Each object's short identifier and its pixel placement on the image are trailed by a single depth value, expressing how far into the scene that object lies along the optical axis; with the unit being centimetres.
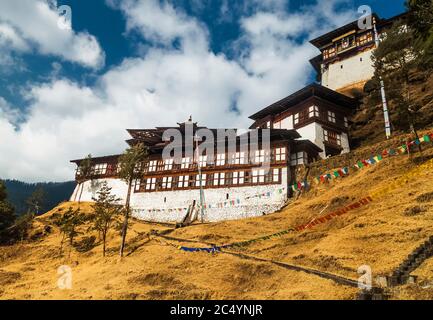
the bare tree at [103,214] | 3562
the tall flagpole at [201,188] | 4522
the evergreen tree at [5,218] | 4694
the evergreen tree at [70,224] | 3903
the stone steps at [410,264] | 1604
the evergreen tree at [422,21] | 2099
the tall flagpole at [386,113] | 4661
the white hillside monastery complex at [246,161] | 4475
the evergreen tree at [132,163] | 3762
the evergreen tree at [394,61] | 3888
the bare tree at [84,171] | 5928
